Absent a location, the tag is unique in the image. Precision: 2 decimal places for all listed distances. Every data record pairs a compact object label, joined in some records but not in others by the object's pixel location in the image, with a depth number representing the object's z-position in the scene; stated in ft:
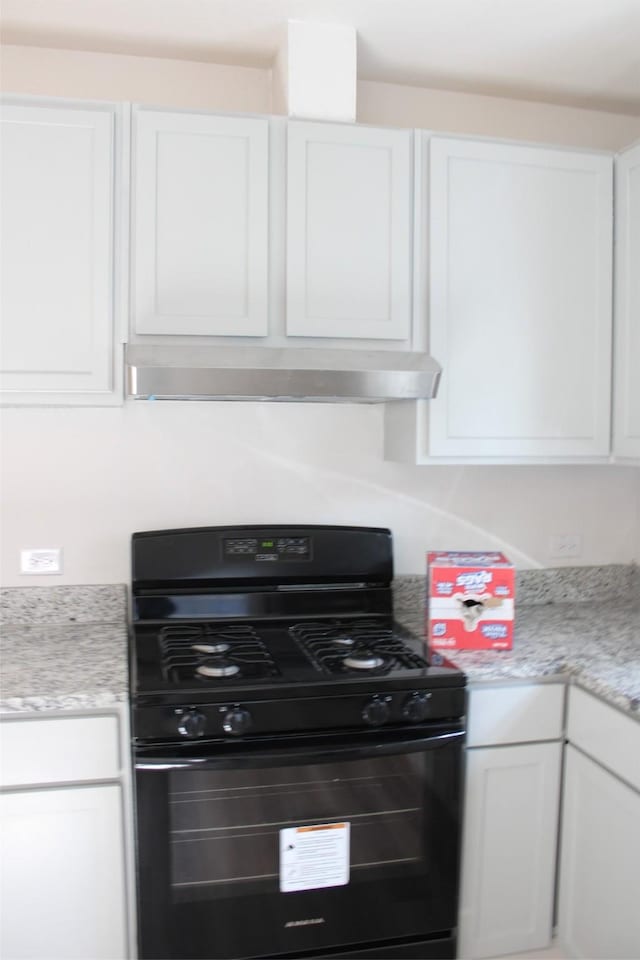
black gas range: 5.63
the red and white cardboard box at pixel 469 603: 6.75
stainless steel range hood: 6.04
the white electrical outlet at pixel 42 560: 7.36
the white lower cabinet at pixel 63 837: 5.62
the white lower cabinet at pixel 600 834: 5.62
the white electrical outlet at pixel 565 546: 8.60
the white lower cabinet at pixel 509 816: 6.32
